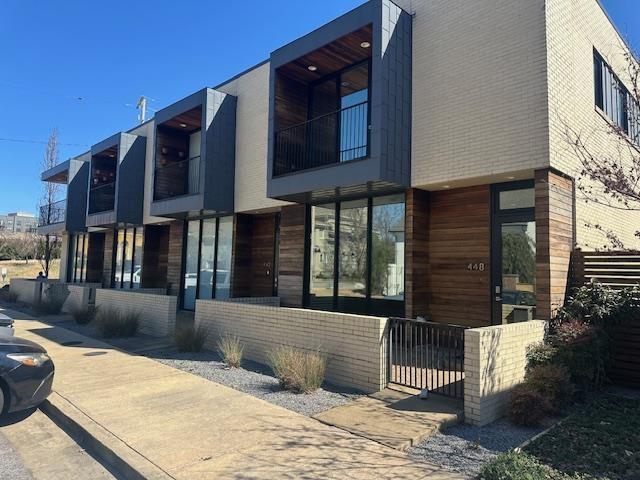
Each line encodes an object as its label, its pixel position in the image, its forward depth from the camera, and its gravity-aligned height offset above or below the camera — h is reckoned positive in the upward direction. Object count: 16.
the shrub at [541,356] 6.28 -1.12
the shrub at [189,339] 9.49 -1.52
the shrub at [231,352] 8.10 -1.54
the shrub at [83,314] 13.91 -1.51
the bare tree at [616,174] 4.73 +1.20
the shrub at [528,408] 5.40 -1.61
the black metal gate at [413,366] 6.16 -1.50
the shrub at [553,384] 5.73 -1.39
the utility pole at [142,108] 23.06 +8.52
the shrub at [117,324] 11.39 -1.49
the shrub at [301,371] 6.53 -1.50
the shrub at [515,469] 3.71 -1.66
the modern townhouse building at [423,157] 7.81 +2.49
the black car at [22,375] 5.50 -1.42
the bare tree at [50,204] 25.84 +3.57
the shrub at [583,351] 6.27 -1.04
